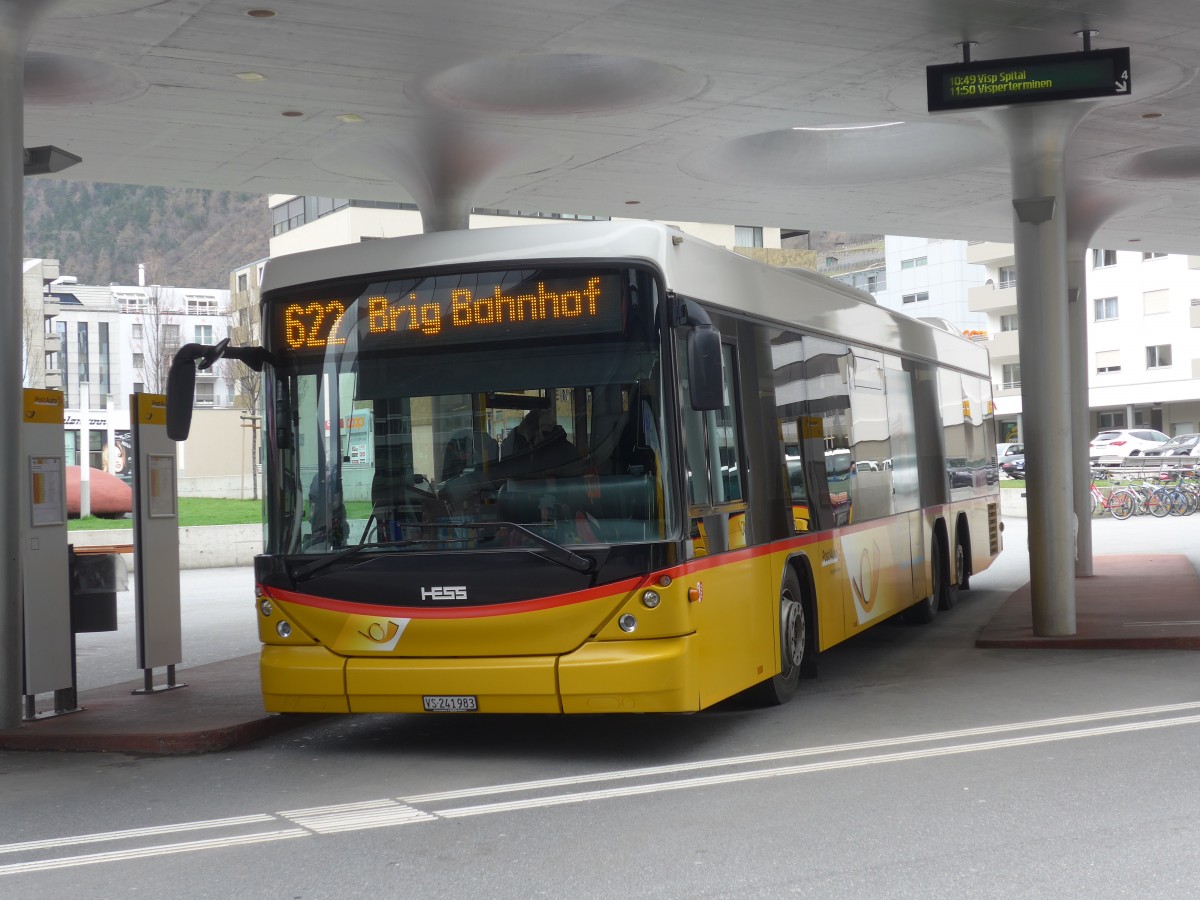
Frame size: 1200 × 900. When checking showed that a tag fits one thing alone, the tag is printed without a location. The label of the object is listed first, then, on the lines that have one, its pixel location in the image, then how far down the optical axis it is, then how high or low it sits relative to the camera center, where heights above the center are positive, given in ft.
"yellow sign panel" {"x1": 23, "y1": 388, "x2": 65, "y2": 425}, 33.42 +1.76
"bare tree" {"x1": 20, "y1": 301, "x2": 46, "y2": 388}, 199.62 +20.21
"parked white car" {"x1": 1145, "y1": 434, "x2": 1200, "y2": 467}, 184.03 -0.67
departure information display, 38.40 +9.73
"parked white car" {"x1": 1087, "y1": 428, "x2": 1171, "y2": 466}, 195.11 +0.10
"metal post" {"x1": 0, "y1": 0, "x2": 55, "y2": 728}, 32.14 +3.83
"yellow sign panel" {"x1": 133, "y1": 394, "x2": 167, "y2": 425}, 36.68 +1.78
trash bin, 35.32 -2.54
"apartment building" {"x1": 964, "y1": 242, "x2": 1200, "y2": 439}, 231.50 +16.72
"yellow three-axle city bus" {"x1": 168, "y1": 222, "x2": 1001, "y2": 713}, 26.63 -0.18
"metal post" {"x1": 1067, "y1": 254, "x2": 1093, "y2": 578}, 65.62 +1.89
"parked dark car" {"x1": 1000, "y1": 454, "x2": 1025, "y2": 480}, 184.65 -2.28
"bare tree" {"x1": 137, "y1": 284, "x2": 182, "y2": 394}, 193.77 +19.25
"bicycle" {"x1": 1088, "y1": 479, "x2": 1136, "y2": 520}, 124.77 -5.15
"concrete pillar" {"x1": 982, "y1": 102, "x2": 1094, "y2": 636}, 44.50 +2.95
